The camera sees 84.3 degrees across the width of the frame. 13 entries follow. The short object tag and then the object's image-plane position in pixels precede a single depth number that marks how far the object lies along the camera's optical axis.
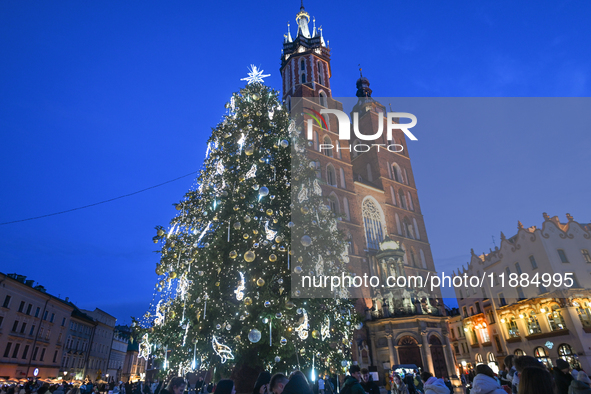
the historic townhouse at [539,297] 25.38
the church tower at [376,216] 26.23
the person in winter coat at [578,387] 4.55
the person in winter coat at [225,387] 3.72
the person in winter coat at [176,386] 4.22
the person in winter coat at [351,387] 4.64
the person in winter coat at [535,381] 2.52
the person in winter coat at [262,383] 4.55
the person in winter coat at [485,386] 3.52
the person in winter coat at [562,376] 5.16
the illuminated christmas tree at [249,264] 8.91
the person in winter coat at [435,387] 5.87
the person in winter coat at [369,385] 7.16
